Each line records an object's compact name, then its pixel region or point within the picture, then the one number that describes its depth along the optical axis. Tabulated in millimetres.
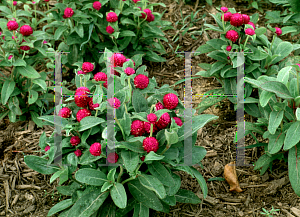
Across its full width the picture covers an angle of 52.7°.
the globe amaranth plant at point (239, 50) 2768
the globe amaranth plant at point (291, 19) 3389
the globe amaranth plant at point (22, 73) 2863
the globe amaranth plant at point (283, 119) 2154
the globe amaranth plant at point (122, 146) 1807
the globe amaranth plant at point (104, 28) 3240
